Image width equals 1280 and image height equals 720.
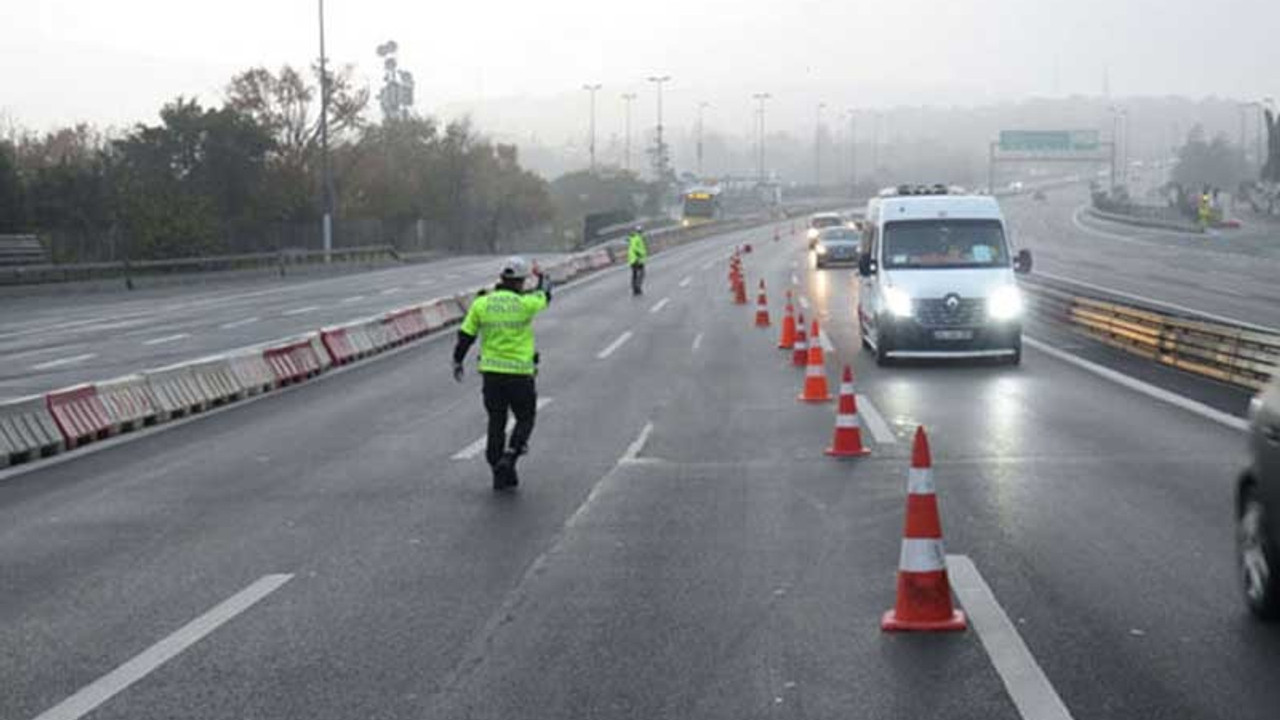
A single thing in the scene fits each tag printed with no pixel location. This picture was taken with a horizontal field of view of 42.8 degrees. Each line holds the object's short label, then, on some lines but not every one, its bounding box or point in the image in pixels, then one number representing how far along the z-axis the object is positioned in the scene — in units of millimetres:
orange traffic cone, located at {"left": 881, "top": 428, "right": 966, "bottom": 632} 7867
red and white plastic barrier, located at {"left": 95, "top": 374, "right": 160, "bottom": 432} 16969
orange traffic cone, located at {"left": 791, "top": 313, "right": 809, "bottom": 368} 23117
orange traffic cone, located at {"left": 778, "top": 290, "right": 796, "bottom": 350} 25219
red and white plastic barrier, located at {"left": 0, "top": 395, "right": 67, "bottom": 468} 14969
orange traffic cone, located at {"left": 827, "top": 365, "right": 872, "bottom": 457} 14117
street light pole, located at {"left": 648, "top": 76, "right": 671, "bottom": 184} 185375
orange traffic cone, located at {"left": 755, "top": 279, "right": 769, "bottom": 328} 31005
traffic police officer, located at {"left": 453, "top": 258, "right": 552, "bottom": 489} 12609
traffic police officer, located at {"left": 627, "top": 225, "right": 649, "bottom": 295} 41125
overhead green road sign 116625
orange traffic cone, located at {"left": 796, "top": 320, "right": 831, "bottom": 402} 18438
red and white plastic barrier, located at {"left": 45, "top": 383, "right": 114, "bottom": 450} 15893
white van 22219
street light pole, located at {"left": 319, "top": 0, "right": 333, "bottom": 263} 63938
